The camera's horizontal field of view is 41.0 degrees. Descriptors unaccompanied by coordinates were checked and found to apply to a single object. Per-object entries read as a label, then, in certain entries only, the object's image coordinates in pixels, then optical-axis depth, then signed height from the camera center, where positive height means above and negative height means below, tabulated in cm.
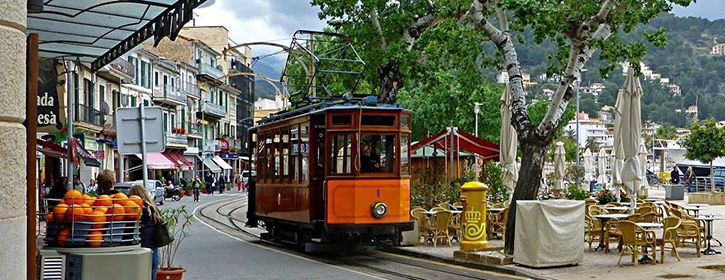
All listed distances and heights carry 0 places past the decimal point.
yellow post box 1766 -96
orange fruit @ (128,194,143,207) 854 -30
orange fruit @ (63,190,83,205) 770 -25
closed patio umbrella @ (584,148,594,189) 4707 -3
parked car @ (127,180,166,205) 4609 -122
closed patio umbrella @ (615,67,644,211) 2108 +71
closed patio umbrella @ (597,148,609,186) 4488 -13
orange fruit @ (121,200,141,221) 790 -36
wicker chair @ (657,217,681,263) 1577 -117
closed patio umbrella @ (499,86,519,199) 2406 +43
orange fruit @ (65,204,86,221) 765 -38
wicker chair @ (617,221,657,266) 1555 -123
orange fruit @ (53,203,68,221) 770 -36
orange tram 1770 -14
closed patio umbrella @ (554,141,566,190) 3484 -5
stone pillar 592 +15
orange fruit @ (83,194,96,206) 780 -27
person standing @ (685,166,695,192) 5016 -92
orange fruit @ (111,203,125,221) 779 -37
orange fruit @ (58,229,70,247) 763 -56
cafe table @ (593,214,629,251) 1759 -101
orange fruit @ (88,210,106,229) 765 -42
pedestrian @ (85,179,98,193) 4256 -94
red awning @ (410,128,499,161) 2584 +59
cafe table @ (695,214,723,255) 1720 -131
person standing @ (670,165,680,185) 4888 -66
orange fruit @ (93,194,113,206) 784 -29
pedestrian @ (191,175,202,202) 5475 -145
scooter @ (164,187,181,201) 5614 -162
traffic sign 1281 +49
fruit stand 742 -58
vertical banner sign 2194 +157
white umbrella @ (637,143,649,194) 3476 +21
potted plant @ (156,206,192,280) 1120 -123
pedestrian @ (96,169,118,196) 1045 -19
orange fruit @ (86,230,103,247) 762 -57
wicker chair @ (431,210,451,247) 2000 -124
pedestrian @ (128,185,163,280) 1030 -57
